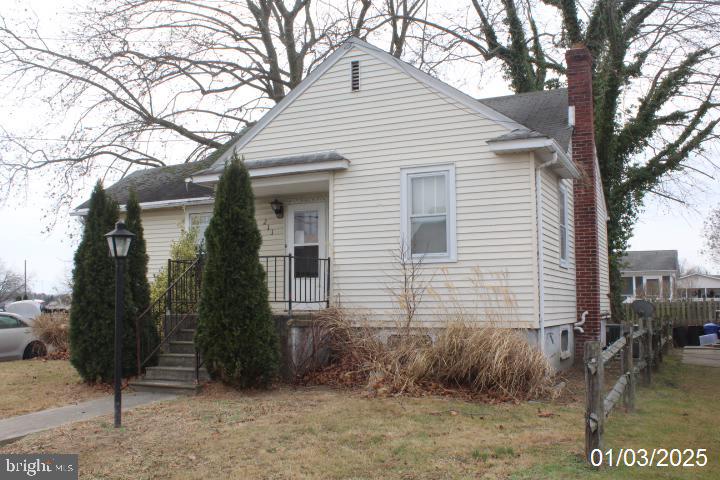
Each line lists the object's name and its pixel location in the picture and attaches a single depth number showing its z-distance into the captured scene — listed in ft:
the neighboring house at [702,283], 213.25
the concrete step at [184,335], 34.78
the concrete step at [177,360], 32.48
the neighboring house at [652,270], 169.68
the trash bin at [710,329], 66.10
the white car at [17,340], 48.83
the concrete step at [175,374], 31.32
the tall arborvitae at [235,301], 29.60
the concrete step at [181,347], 33.66
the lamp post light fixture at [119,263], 24.22
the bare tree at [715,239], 149.66
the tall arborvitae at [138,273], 34.45
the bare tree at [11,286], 226.42
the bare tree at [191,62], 61.77
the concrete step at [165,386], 30.07
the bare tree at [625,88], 51.39
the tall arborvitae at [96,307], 32.91
